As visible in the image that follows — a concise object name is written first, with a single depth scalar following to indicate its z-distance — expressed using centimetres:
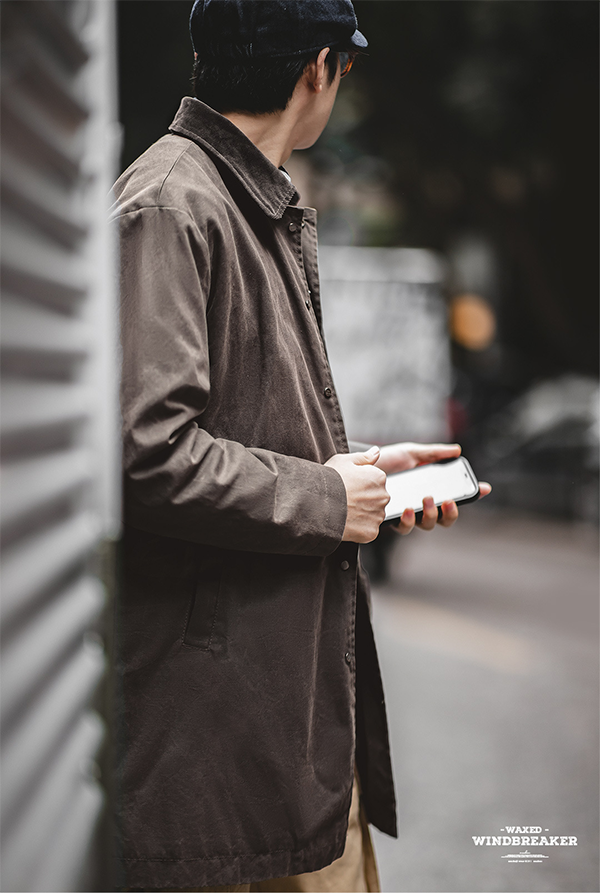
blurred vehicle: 1118
